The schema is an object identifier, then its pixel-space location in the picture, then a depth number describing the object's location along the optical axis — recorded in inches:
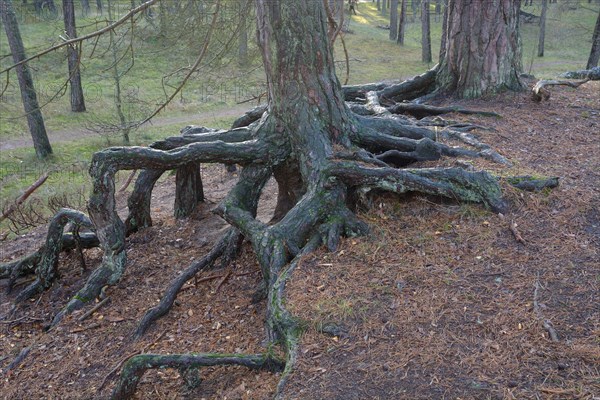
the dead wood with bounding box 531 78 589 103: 330.6
